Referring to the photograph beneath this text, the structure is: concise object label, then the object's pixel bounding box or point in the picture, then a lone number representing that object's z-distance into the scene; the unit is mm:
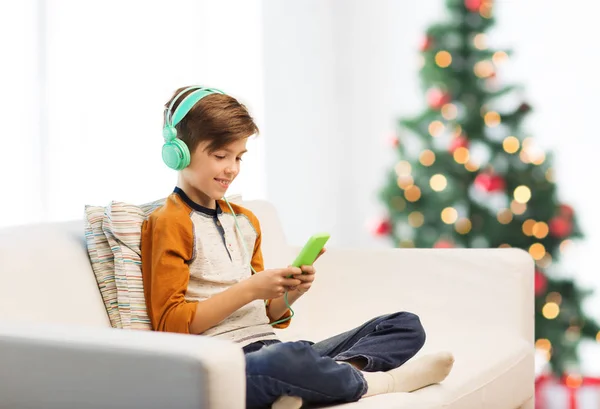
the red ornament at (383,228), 4023
